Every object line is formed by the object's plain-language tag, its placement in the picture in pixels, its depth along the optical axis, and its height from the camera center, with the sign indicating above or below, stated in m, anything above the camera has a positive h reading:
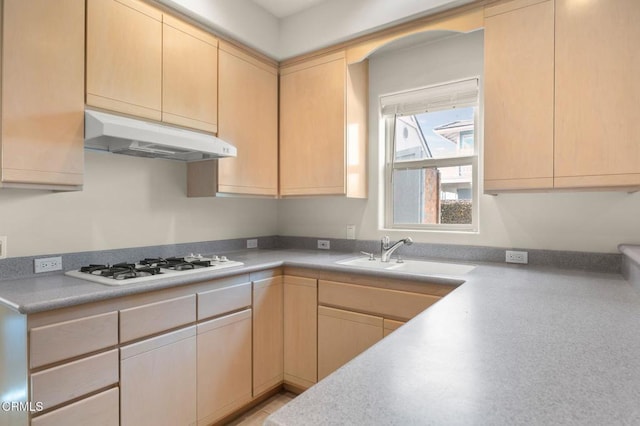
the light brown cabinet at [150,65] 1.79 +0.83
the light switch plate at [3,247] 1.71 -0.19
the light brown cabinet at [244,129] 2.44 +0.61
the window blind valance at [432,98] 2.46 +0.85
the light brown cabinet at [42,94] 1.51 +0.53
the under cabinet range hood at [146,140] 1.71 +0.38
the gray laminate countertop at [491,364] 0.60 -0.34
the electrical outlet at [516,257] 2.18 -0.27
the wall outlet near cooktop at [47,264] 1.82 -0.29
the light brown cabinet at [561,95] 1.66 +0.60
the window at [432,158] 2.52 +0.42
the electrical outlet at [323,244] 3.03 -0.29
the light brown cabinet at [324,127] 2.60 +0.66
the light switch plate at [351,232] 2.92 -0.17
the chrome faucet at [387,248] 2.44 -0.26
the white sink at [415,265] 2.23 -0.37
